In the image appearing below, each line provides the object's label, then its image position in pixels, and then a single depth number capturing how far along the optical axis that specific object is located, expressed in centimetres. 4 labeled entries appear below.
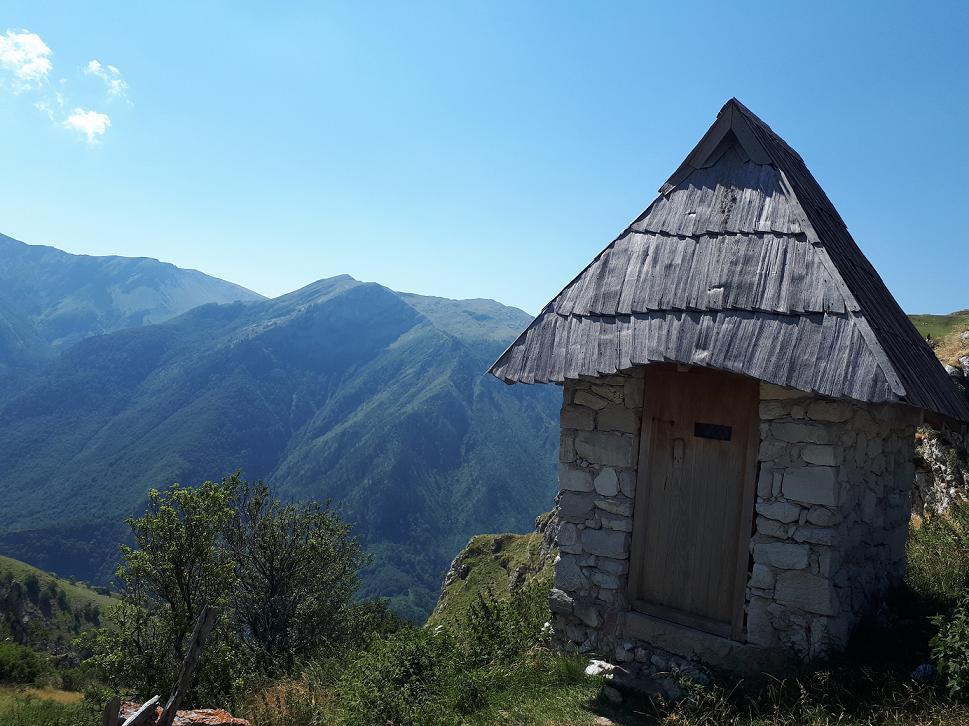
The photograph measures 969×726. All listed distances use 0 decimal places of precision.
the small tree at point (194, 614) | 978
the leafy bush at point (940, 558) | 634
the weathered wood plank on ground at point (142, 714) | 408
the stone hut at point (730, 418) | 528
